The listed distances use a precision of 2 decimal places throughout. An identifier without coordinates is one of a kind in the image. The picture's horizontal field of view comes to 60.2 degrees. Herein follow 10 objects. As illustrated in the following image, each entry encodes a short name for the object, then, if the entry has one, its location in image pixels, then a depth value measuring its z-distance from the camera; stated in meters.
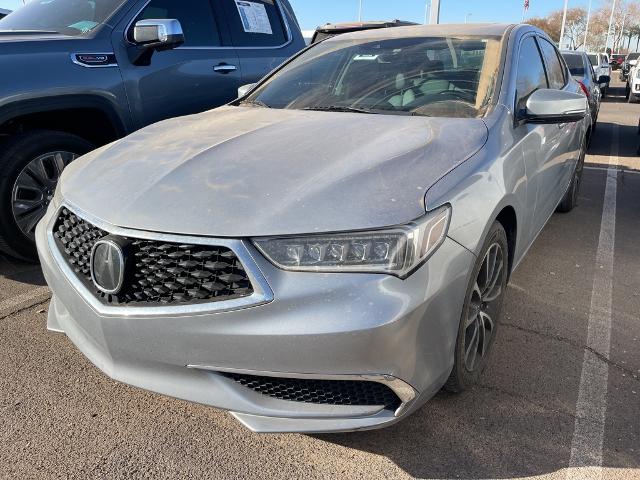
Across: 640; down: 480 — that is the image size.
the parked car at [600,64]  19.00
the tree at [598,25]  70.44
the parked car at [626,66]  24.70
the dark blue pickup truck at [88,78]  3.37
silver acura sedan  1.75
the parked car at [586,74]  8.46
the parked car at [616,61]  40.18
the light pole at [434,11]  11.83
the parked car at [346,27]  8.04
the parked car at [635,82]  15.05
